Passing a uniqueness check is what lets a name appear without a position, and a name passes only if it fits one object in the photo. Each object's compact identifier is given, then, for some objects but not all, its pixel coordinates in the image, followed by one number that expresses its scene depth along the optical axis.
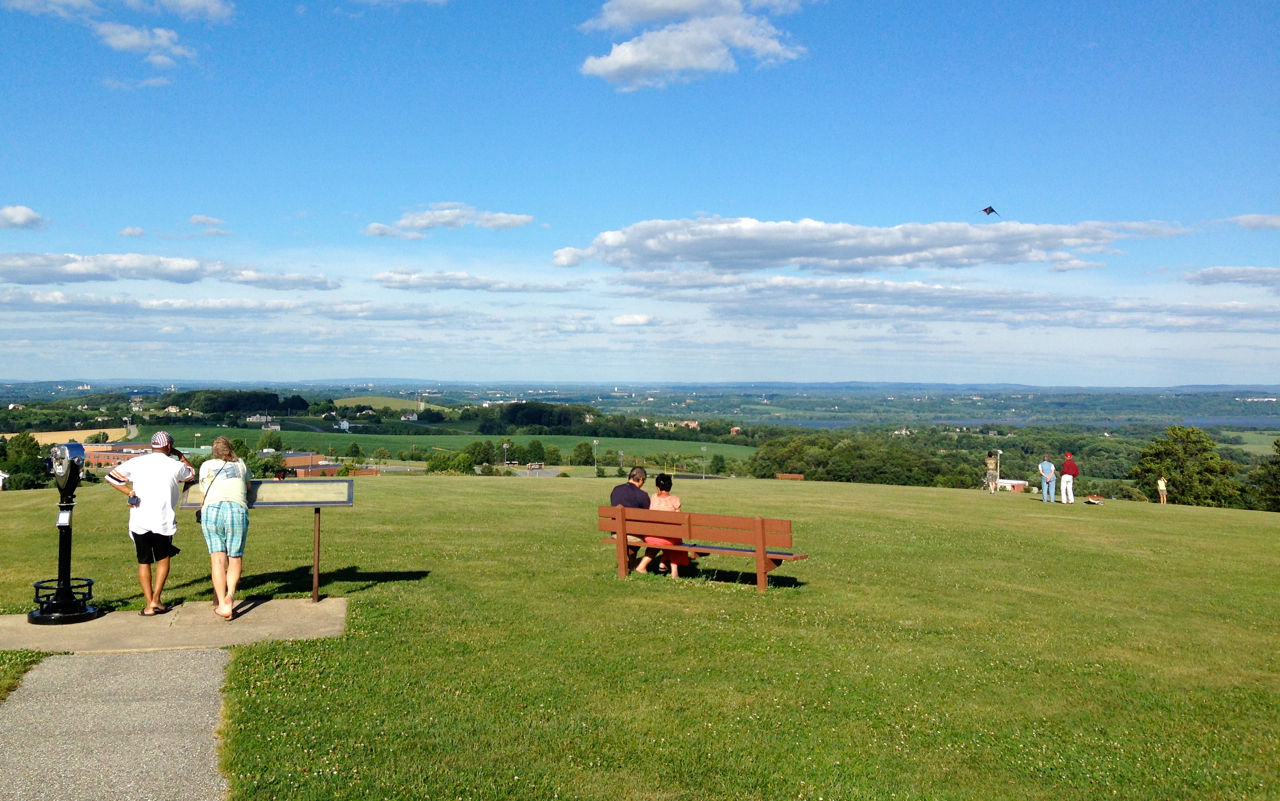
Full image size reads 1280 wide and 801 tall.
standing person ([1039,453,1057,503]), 27.00
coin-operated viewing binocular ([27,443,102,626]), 9.43
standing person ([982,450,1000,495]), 32.47
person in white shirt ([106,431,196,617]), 9.64
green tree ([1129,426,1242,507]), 49.34
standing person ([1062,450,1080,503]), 26.83
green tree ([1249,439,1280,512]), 48.69
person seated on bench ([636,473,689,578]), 13.11
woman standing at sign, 9.80
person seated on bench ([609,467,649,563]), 13.87
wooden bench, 12.26
